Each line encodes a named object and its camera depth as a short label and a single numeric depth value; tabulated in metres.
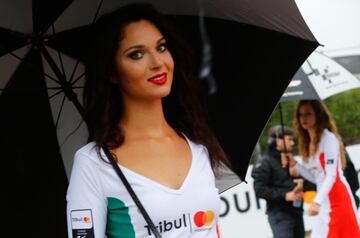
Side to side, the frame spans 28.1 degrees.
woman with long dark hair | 2.10
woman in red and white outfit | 5.86
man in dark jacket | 6.29
